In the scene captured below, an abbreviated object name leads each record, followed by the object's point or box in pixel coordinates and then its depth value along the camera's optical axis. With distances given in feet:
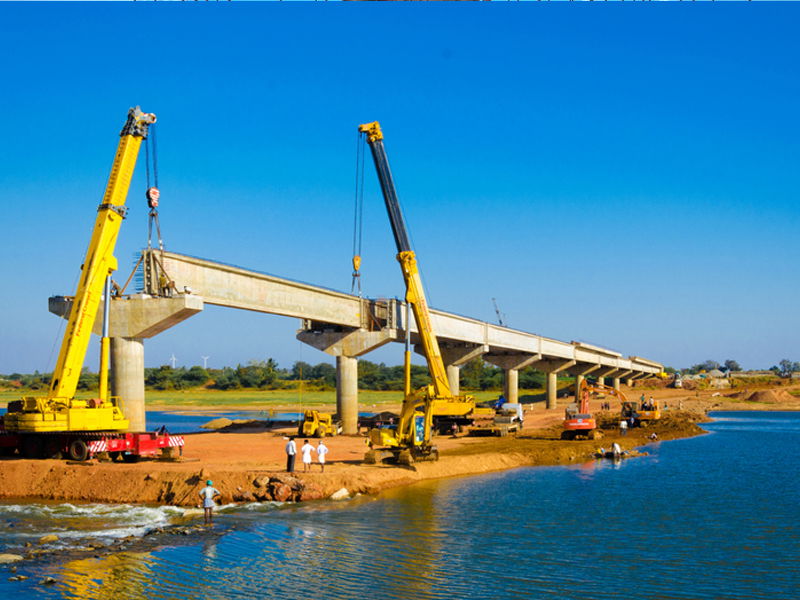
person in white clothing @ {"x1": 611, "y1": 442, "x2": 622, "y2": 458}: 145.38
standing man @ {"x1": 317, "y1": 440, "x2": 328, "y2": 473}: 106.62
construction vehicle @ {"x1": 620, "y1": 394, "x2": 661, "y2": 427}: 223.71
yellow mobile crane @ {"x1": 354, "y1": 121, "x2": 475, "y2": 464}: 188.96
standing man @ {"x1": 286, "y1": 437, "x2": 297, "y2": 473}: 102.73
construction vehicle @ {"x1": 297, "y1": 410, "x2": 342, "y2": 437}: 169.78
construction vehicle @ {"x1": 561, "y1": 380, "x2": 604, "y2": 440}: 172.65
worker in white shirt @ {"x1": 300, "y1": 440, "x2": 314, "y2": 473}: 105.09
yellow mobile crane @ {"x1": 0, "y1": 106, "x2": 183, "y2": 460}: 112.98
